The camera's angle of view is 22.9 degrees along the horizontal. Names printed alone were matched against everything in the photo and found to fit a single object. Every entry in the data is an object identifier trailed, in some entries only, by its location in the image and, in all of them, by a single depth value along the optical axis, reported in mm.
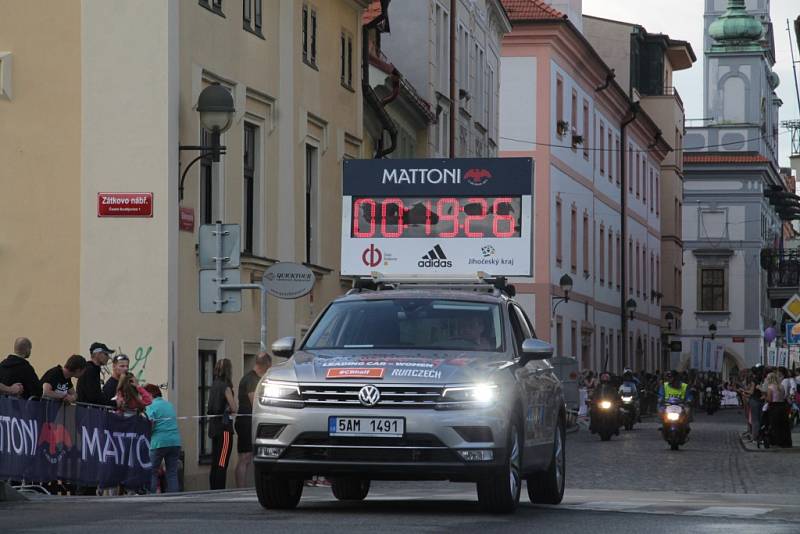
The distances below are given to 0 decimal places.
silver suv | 13773
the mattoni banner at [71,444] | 17891
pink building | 60156
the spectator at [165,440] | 21281
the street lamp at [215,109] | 24578
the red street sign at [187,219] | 24922
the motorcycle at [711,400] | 77312
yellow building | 24188
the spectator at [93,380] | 20328
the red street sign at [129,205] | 24188
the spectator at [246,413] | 22594
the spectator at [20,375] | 19797
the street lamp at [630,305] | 69994
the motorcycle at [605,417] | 42906
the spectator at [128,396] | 20531
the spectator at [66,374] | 20453
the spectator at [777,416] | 37875
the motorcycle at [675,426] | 37594
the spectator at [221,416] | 23188
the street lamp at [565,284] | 53906
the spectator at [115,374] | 20969
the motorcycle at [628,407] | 49188
